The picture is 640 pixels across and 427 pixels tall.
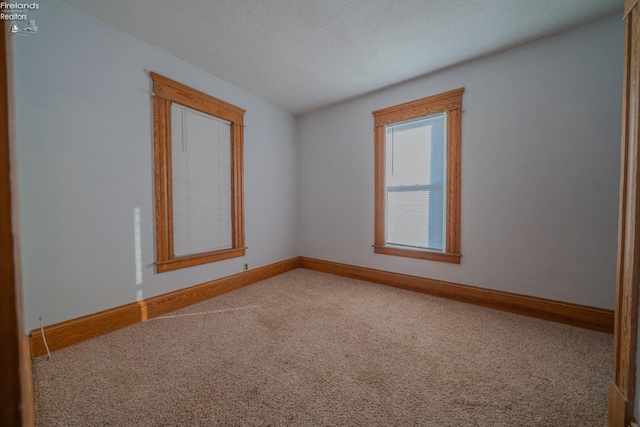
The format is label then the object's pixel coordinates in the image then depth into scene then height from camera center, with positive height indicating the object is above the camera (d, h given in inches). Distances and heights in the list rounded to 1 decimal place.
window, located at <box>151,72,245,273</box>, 96.7 +14.1
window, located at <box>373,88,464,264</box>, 109.7 +13.9
